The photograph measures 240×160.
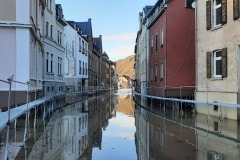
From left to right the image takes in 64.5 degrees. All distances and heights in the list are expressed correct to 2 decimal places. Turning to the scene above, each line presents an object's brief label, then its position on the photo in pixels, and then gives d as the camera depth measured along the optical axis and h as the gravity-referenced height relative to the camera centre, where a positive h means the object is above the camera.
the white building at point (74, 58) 24.69 +3.35
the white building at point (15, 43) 9.57 +1.99
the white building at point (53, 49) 15.39 +2.93
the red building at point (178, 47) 13.17 +2.48
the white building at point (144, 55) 19.48 +3.03
